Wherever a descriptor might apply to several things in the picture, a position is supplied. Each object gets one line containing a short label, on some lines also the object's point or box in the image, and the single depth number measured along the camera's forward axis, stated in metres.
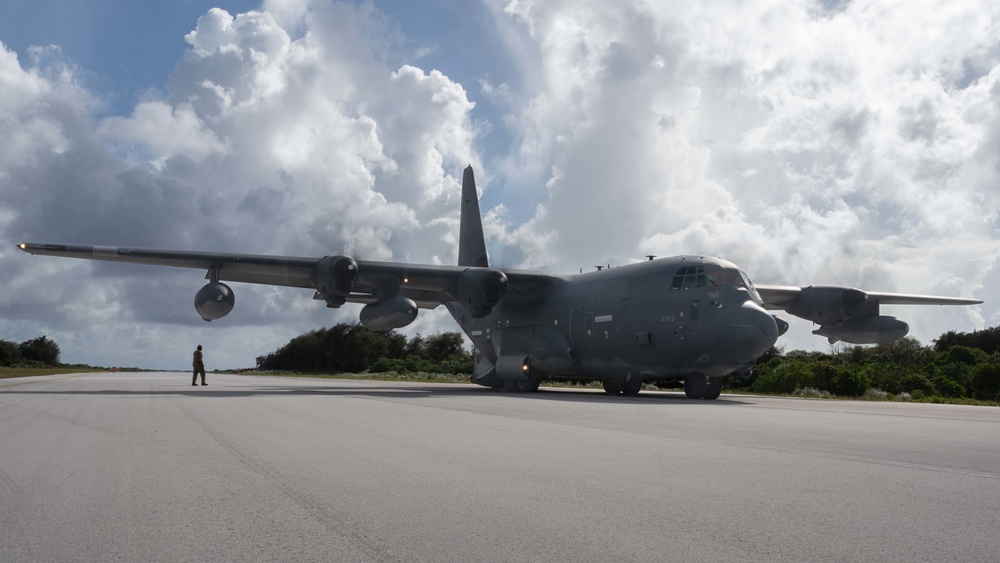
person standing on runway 30.63
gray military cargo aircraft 21.45
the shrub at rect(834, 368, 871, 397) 28.23
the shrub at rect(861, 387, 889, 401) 25.48
